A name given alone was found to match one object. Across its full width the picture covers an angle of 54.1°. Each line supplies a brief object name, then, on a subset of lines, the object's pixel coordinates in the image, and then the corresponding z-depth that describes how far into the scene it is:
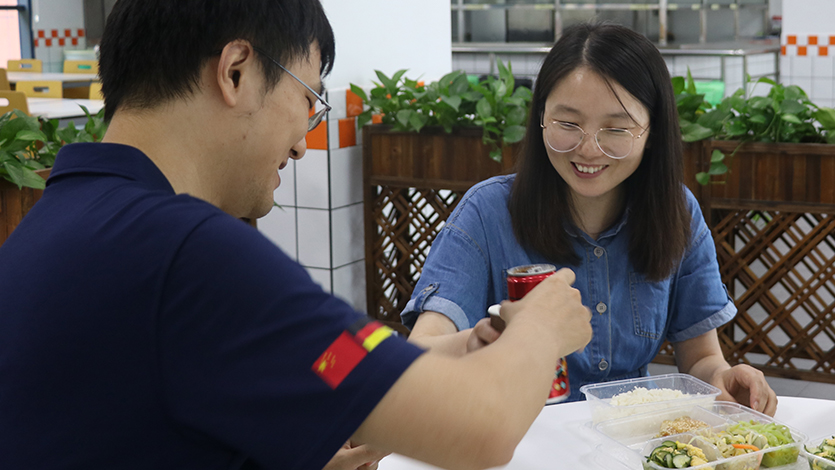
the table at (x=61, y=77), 6.98
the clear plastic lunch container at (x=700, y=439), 1.12
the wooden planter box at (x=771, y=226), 2.78
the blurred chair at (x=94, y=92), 6.17
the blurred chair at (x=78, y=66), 8.03
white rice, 1.32
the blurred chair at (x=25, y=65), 8.20
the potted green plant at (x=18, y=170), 2.29
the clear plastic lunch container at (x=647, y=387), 1.30
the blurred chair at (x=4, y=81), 6.68
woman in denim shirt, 1.62
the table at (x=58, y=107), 4.92
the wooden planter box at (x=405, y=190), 3.31
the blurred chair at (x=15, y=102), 4.79
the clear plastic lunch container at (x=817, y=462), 1.12
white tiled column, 3.47
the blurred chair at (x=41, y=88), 6.29
